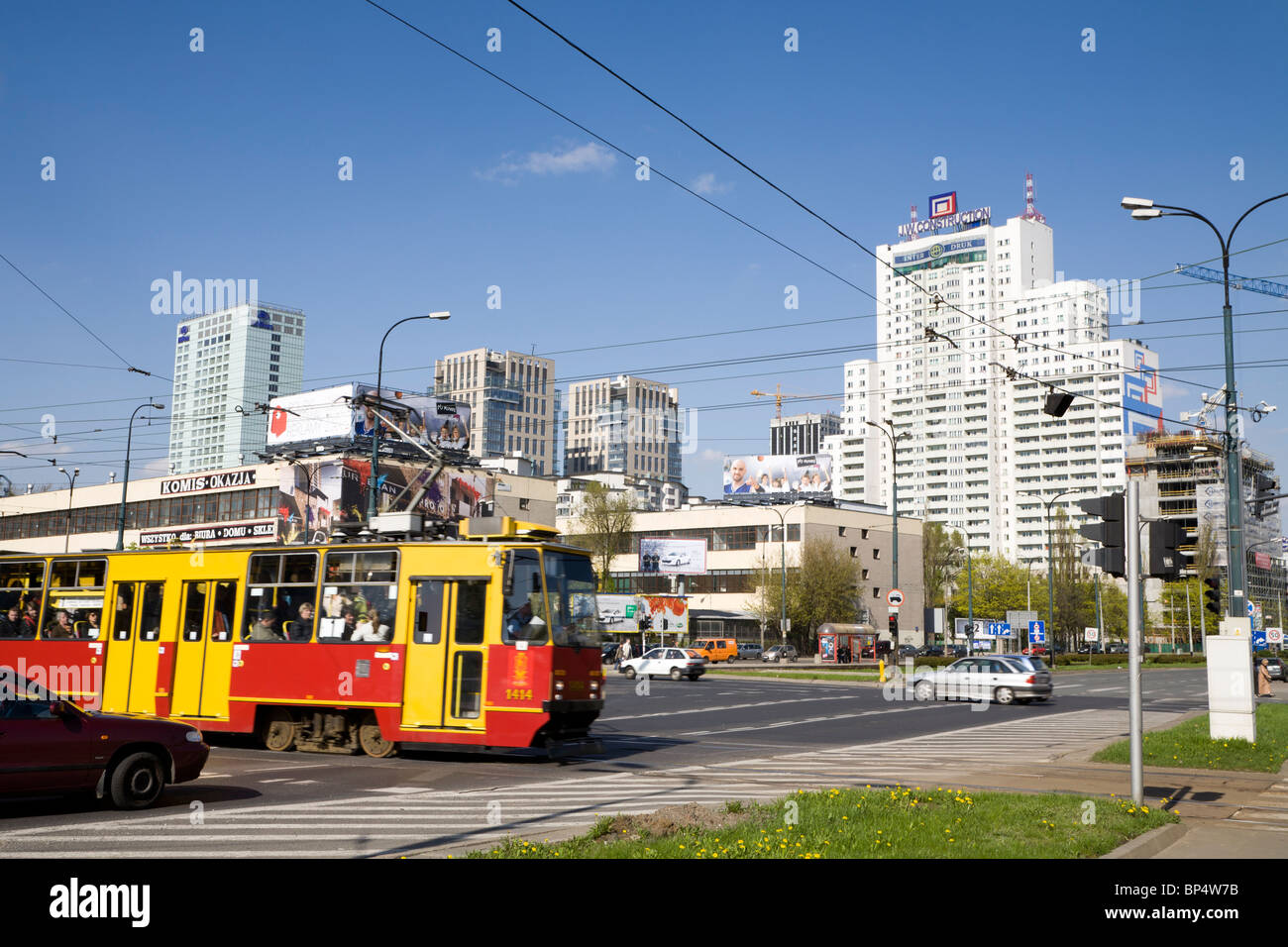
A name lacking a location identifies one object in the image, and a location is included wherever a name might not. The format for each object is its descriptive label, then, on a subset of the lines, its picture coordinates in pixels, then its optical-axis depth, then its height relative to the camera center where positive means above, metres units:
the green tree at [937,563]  112.31 +4.88
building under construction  149.25 +18.35
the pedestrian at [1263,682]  33.94 -2.00
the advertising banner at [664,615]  78.63 -0.88
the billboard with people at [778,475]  108.94 +12.90
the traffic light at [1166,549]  11.34 +0.67
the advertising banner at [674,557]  93.81 +3.87
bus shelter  80.31 -2.75
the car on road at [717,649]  81.44 -3.29
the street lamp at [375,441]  31.09 +4.28
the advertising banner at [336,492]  72.00 +6.81
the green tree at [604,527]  98.31 +6.81
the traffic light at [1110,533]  11.80 +0.85
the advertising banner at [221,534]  77.06 +4.19
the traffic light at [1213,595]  22.81 +0.41
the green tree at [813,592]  88.88 +1.11
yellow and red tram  16.42 -0.72
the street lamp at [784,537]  78.50 +5.44
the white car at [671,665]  49.94 -2.78
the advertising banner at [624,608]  76.22 -0.45
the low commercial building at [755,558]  97.19 +4.36
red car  10.63 -1.61
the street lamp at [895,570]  43.81 +1.54
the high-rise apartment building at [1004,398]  171.38 +34.35
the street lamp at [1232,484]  21.03 +2.63
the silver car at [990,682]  34.19 -2.25
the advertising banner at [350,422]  73.94 +11.85
